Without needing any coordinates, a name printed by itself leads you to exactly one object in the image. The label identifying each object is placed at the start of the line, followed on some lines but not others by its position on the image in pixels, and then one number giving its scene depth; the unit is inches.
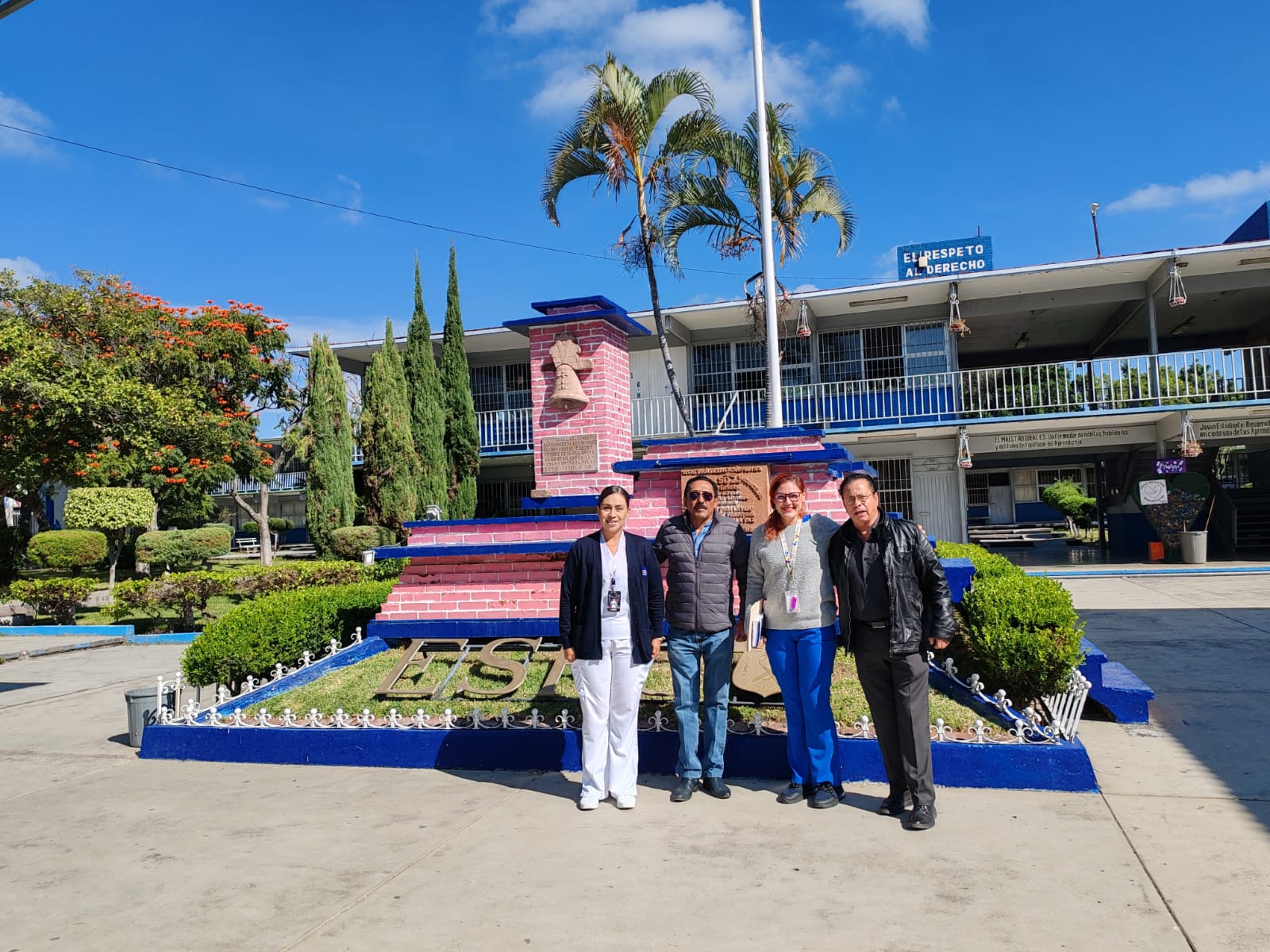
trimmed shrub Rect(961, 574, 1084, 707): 203.6
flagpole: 385.1
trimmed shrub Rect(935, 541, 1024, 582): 284.8
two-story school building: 683.4
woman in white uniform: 177.6
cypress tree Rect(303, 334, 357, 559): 729.0
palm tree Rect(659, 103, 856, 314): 481.4
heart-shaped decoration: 691.4
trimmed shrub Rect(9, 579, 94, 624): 548.1
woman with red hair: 171.2
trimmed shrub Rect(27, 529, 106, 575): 644.7
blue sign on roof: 754.2
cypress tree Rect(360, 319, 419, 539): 713.6
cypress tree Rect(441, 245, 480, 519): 768.3
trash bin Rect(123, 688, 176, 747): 242.7
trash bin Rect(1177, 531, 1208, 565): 683.4
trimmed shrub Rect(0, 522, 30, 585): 767.1
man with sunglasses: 179.5
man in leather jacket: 159.6
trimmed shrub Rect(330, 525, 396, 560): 687.1
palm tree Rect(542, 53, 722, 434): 448.1
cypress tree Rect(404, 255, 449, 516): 746.8
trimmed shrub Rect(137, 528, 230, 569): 671.1
